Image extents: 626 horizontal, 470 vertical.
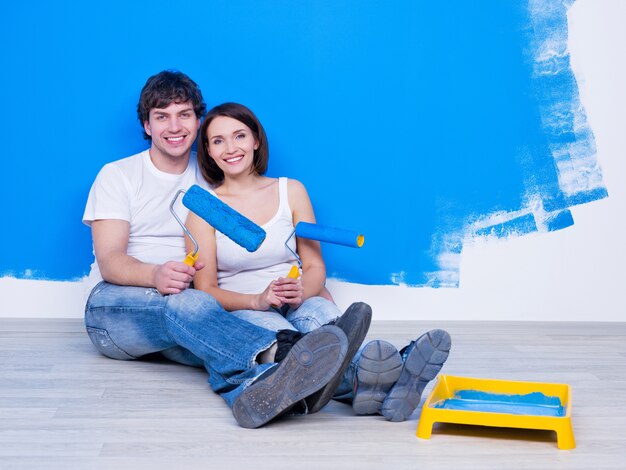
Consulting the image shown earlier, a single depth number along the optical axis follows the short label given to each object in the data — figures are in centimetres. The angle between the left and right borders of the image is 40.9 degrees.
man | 164
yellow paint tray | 160
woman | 213
